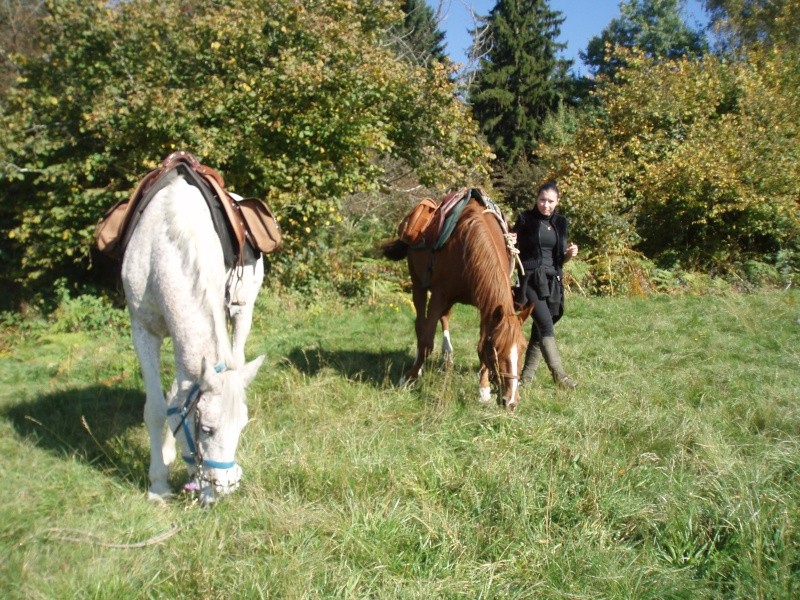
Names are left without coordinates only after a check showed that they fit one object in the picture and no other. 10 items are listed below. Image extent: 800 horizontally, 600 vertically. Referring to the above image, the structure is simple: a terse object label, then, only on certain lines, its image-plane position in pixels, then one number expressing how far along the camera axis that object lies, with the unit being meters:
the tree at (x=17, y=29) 12.55
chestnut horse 4.48
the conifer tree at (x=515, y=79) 22.61
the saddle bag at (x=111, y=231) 4.21
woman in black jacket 5.34
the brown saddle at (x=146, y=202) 4.10
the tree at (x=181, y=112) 8.87
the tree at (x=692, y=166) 12.02
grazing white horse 3.31
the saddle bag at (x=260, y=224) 5.15
